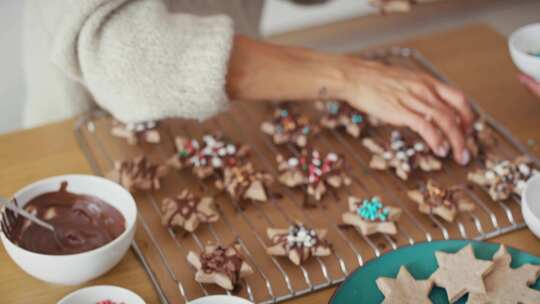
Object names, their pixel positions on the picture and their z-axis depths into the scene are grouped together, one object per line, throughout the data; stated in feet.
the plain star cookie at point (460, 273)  3.31
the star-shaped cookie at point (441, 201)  3.82
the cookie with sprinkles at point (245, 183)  3.93
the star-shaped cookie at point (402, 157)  4.16
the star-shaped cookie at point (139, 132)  4.33
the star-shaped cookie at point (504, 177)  3.93
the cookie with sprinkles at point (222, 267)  3.40
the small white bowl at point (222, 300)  3.12
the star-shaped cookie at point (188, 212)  3.76
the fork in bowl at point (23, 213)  3.46
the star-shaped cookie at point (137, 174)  3.96
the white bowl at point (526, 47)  3.93
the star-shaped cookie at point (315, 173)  4.00
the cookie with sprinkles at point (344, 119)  4.45
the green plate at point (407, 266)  3.28
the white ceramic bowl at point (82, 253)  3.24
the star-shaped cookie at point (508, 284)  3.27
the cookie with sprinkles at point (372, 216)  3.73
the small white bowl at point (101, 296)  3.14
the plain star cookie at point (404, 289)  3.25
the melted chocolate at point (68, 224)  3.44
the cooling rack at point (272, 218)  3.53
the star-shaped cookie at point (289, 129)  4.36
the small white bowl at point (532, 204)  3.61
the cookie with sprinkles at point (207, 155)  4.12
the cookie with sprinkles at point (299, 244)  3.56
